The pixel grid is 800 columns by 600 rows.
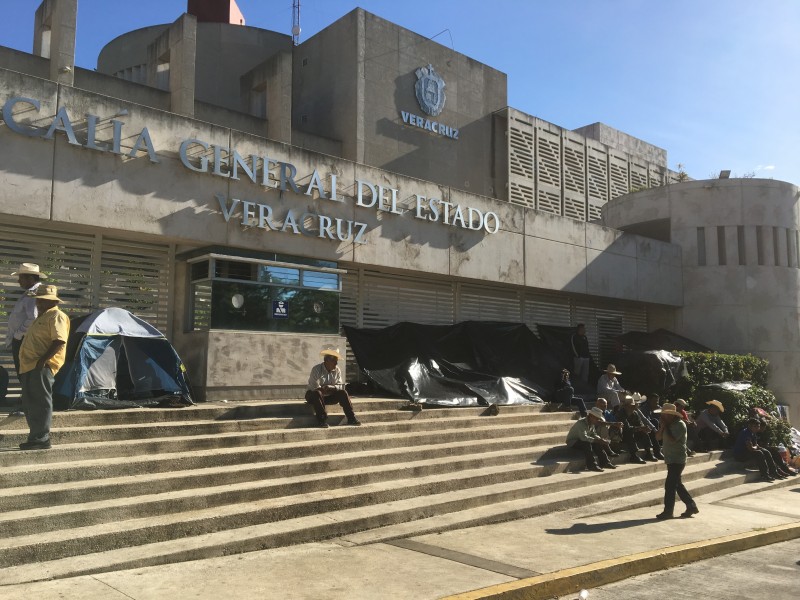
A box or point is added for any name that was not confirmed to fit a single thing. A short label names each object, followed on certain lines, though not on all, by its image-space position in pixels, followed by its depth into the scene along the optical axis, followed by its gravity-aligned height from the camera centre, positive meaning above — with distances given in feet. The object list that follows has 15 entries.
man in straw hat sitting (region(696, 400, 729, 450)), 46.39 -3.27
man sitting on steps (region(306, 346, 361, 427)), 33.65 -0.76
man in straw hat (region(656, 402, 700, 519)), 30.71 -3.65
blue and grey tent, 29.94 +0.27
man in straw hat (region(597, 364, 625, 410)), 46.57 -0.69
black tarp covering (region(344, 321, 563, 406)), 43.46 +0.93
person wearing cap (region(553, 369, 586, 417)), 47.21 -1.39
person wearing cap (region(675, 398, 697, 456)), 43.98 -3.34
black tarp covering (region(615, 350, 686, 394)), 54.34 +0.48
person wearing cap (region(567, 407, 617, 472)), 37.52 -3.41
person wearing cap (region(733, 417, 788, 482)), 43.55 -4.62
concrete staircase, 21.38 -4.25
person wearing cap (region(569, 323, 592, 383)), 56.73 +2.08
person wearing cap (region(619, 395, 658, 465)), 40.96 -3.09
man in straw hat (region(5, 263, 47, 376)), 26.78 +2.29
